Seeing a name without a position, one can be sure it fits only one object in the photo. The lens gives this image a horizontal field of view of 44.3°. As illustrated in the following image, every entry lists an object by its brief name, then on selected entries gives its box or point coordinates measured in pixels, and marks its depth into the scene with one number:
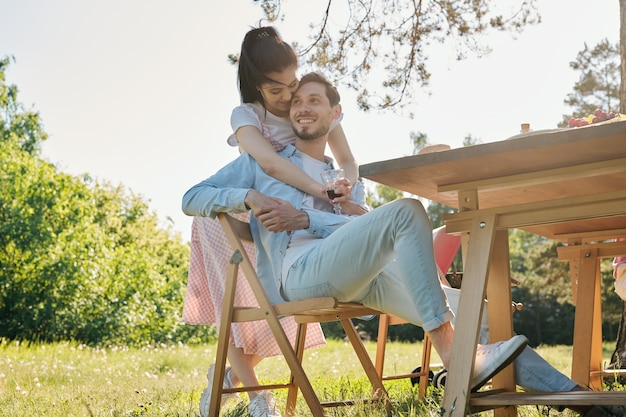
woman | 2.77
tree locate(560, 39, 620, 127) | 17.58
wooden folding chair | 2.36
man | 2.03
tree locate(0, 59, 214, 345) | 11.18
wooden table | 1.88
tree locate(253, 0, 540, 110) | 6.25
